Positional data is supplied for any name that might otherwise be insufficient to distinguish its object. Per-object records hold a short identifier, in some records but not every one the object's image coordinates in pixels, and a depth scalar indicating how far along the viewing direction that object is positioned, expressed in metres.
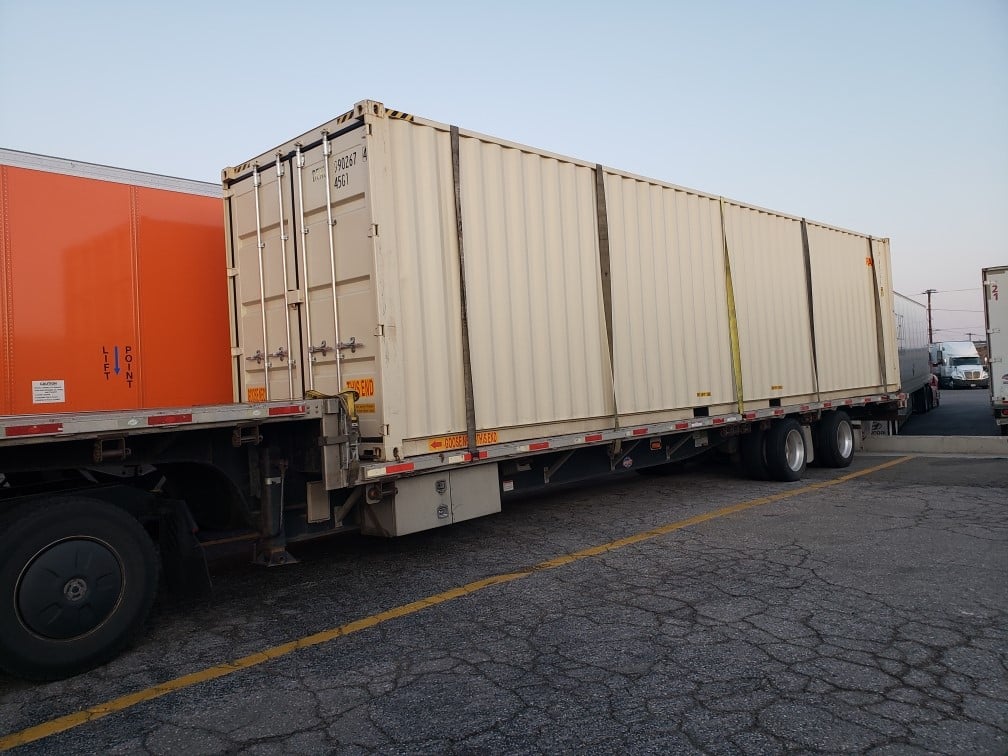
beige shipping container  5.66
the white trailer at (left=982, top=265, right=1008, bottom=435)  14.80
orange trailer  5.86
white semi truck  38.59
